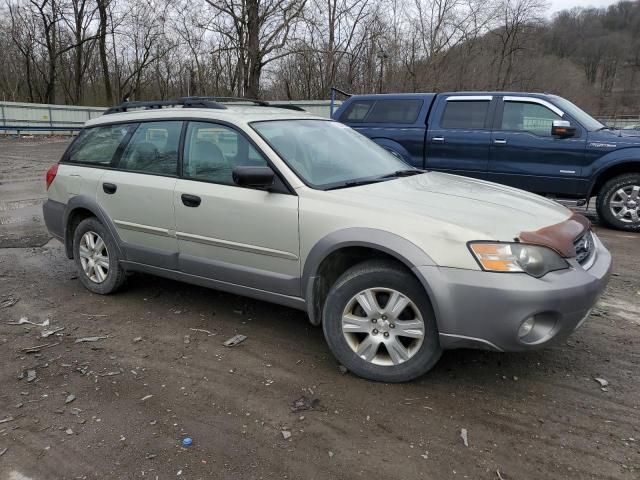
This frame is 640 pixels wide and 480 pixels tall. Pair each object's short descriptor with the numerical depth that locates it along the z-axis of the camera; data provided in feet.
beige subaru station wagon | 9.09
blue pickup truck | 23.50
